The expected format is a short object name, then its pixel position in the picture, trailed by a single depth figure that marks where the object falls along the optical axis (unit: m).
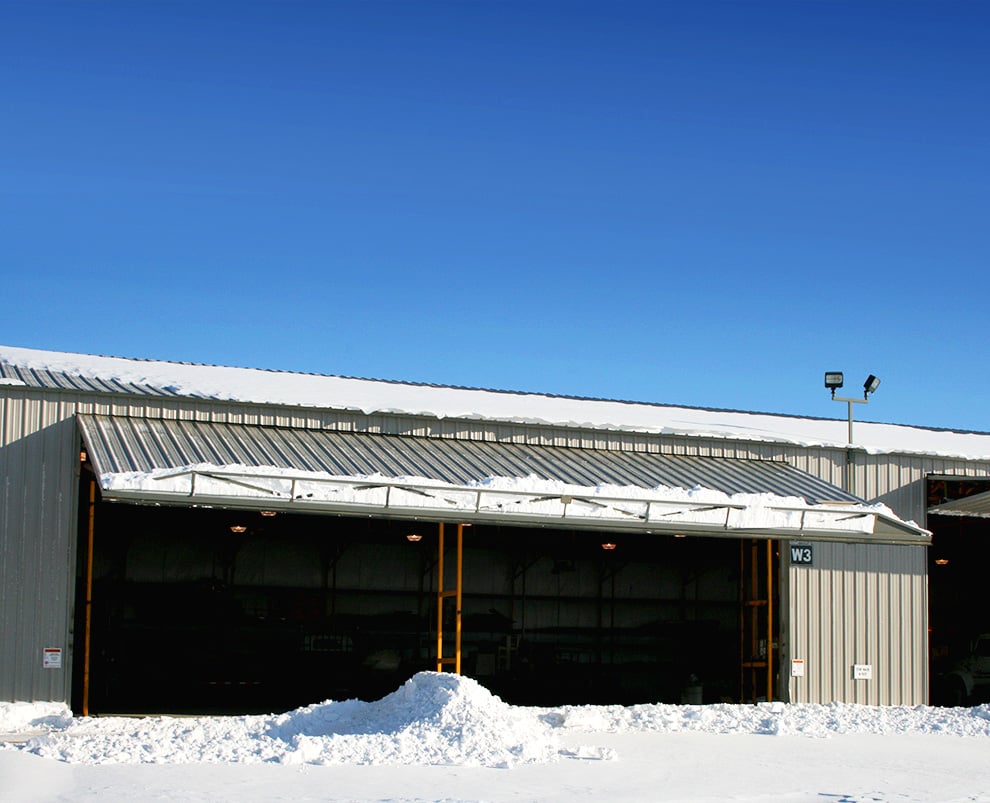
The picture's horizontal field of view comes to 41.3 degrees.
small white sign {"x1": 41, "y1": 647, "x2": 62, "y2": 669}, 18.78
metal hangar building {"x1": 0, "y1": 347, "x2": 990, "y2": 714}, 19.17
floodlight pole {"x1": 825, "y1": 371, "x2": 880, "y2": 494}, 25.50
